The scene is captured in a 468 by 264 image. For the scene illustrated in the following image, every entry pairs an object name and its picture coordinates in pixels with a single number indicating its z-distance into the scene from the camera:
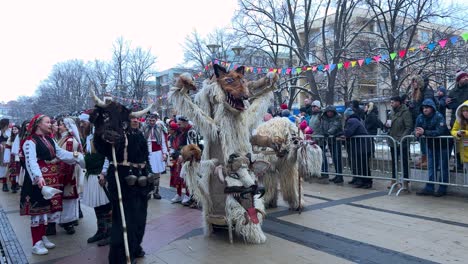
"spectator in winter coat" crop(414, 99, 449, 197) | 7.01
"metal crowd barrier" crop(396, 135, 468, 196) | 6.88
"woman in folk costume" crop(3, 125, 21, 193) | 10.07
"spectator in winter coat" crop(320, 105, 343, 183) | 8.98
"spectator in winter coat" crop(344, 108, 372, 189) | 8.34
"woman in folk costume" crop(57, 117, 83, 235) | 5.79
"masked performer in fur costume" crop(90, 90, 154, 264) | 4.02
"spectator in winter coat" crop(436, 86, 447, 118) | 8.13
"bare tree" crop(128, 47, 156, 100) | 43.83
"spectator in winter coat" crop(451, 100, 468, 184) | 6.43
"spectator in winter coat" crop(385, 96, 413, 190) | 7.62
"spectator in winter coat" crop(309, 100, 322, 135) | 9.65
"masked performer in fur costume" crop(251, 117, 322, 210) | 5.95
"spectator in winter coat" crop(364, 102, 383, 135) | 9.62
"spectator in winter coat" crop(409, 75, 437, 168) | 7.57
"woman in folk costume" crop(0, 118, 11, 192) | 11.03
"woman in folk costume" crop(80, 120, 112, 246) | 5.43
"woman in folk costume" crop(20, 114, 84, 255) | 5.01
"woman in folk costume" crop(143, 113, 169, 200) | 8.26
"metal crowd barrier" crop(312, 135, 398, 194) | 8.10
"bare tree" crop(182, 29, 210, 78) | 35.31
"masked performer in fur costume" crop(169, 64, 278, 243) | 4.87
